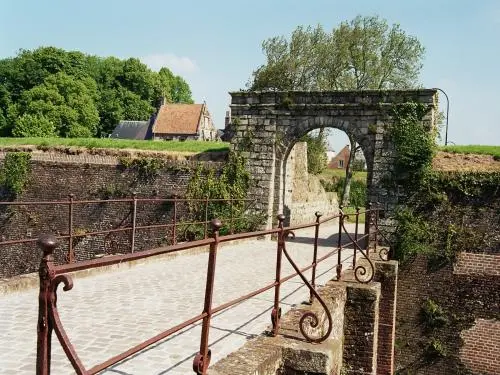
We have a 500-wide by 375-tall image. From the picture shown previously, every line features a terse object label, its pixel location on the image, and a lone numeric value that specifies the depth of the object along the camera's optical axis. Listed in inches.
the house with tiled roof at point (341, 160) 2338.8
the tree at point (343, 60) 1168.8
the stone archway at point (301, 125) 539.2
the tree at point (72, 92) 1553.9
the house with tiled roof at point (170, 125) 1705.2
